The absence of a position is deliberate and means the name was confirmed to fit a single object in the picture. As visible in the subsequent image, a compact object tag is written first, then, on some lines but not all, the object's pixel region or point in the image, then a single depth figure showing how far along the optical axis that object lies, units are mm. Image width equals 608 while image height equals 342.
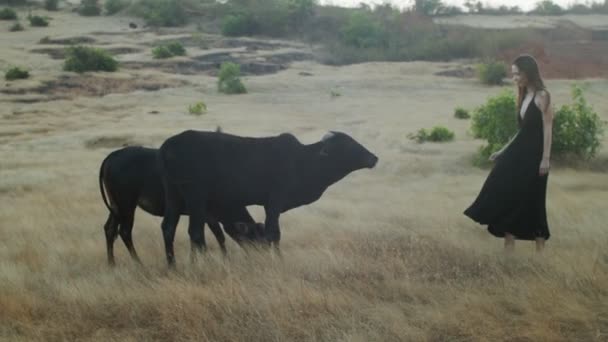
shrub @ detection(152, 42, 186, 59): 44372
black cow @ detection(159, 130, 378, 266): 6383
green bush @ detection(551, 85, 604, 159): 15125
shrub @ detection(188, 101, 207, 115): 25969
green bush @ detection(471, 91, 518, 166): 15352
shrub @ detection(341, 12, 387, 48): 58219
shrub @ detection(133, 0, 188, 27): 62719
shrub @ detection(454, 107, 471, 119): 24312
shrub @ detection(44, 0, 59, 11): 71250
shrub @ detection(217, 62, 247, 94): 34062
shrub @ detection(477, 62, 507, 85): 36844
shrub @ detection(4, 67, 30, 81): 33219
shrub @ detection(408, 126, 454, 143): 19172
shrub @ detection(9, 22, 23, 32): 54906
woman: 6496
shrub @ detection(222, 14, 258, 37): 59781
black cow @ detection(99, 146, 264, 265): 6859
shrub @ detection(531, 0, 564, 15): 70750
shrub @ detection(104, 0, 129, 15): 68812
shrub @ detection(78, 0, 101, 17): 66750
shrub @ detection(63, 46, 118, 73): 36844
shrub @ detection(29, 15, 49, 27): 57562
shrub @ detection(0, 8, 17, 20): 61406
